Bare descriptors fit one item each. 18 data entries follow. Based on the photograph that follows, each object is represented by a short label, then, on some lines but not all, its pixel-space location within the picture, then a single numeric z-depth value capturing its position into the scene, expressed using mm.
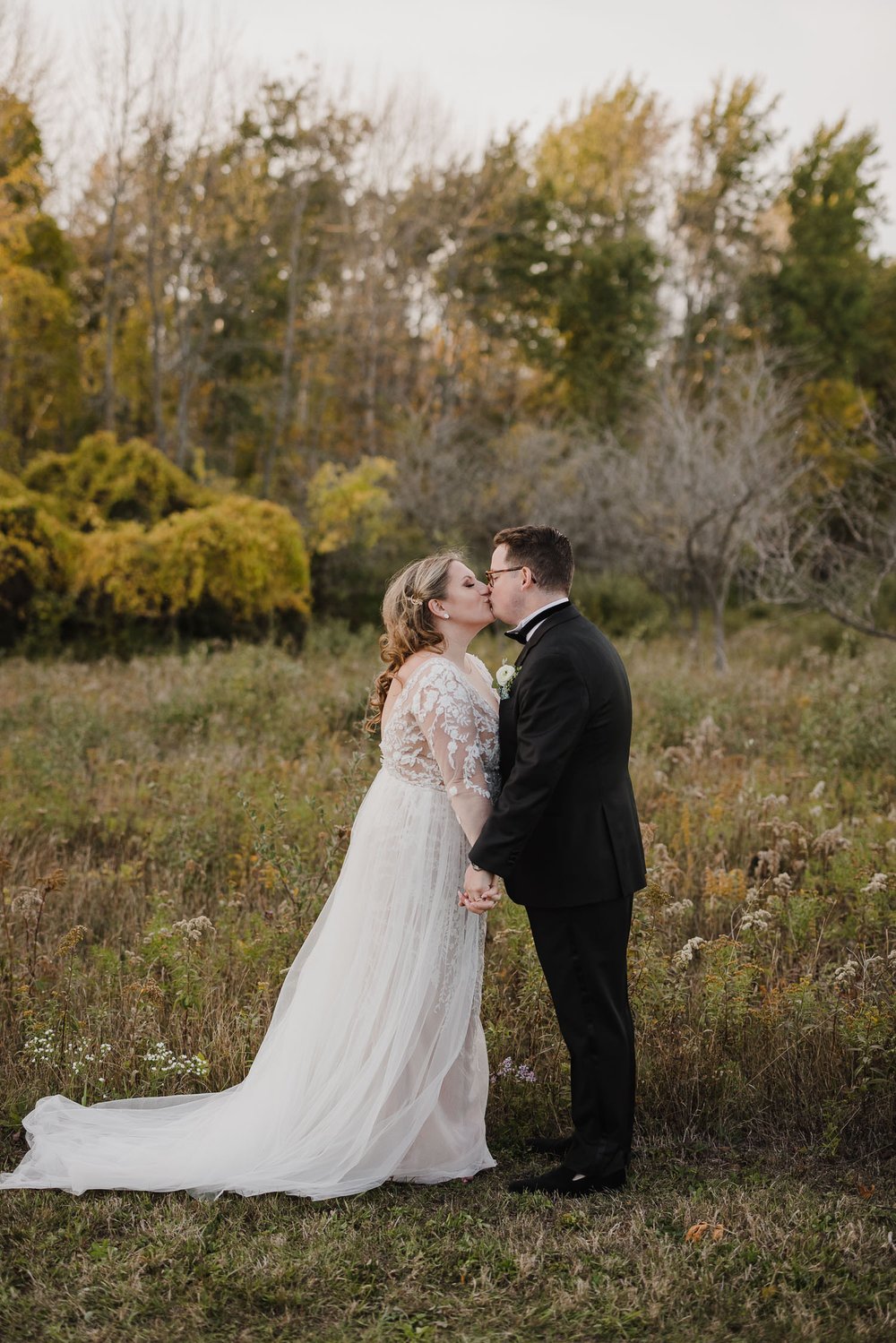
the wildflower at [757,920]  4829
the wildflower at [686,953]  4457
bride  3674
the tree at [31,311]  18234
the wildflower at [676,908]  5027
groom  3449
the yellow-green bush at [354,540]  18922
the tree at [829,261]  31328
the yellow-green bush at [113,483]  17312
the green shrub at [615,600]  20734
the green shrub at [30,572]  15375
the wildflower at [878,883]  5000
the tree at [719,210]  32344
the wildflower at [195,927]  4781
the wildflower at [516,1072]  4266
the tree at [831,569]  11125
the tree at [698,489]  15305
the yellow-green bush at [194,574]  15750
